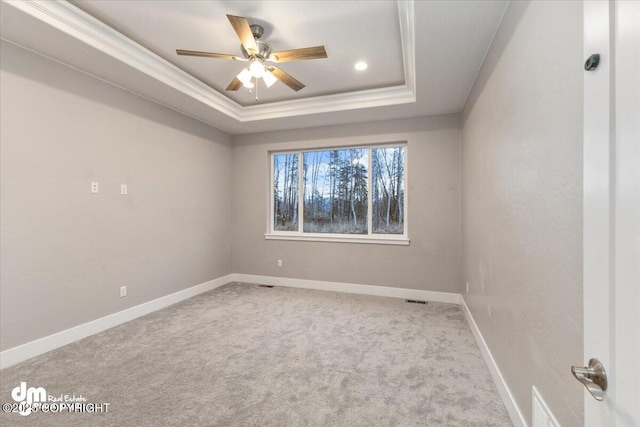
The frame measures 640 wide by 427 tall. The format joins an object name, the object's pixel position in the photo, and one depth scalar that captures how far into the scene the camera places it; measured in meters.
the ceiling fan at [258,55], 2.04
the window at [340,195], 4.14
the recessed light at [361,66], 2.87
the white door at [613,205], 0.55
